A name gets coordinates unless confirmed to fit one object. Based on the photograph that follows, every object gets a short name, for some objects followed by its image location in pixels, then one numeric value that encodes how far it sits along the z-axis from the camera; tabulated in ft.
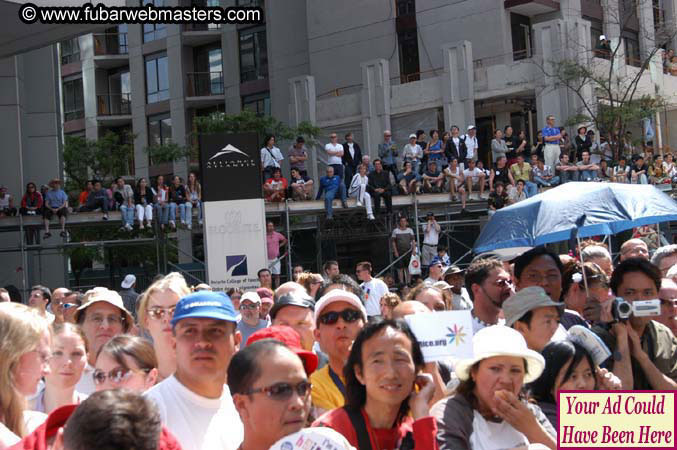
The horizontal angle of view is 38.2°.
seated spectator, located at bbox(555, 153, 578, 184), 85.51
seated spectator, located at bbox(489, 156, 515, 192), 84.07
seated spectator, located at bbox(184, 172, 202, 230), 75.05
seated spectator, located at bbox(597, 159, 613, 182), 86.45
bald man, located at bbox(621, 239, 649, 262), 30.07
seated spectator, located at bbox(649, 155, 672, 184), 82.12
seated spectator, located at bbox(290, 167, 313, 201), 79.46
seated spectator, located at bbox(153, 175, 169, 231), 74.90
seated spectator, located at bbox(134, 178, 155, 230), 74.64
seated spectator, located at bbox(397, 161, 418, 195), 82.23
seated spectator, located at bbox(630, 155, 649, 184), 83.10
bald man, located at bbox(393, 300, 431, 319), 19.61
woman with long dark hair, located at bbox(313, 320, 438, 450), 13.88
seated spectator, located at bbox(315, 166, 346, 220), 76.02
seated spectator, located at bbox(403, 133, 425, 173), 86.75
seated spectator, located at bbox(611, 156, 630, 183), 82.02
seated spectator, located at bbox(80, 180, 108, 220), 76.95
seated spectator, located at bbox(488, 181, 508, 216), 78.59
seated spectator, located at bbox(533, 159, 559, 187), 83.87
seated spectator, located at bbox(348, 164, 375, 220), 76.54
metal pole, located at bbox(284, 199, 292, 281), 70.48
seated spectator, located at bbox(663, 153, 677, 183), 86.67
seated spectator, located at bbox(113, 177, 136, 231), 73.92
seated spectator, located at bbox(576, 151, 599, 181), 84.94
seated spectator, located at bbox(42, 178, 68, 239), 72.08
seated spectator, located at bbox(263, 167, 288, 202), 75.92
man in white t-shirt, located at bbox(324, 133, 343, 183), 80.89
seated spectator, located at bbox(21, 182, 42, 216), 73.46
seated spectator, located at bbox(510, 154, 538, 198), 81.76
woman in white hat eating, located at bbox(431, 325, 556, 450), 14.76
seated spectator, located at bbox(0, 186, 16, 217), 74.49
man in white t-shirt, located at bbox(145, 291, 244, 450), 14.48
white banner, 49.34
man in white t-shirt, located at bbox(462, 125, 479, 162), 88.99
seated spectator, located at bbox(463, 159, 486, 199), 84.28
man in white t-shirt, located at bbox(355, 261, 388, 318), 44.39
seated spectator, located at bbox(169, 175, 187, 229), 74.90
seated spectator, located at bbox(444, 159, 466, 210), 82.89
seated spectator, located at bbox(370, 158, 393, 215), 76.84
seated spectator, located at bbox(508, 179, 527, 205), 79.66
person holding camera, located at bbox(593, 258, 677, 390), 19.66
